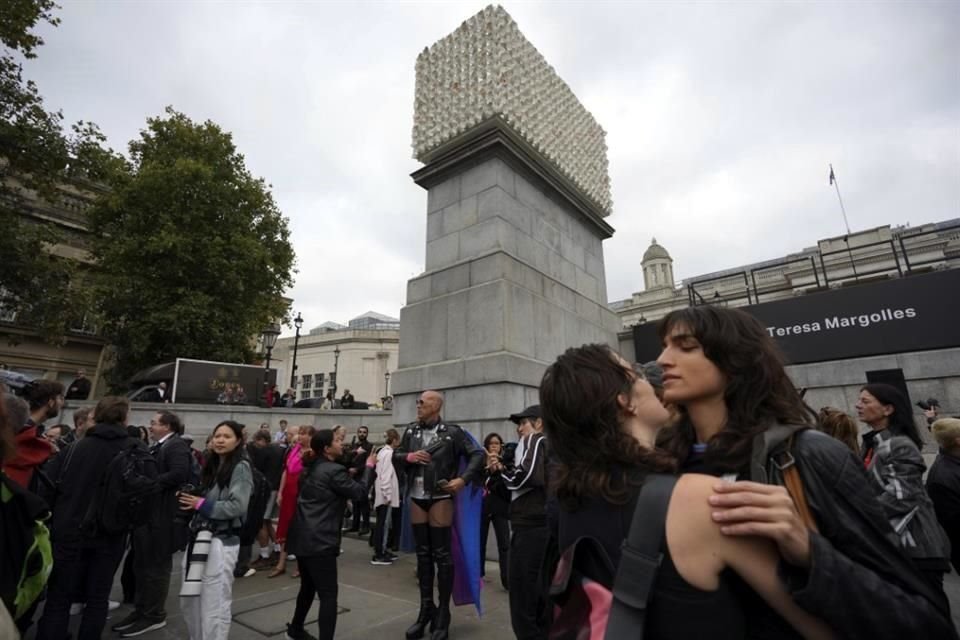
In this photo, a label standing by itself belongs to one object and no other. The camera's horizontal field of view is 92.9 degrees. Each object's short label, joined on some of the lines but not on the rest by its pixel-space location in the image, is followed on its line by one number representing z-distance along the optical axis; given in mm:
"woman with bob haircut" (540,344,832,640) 1108
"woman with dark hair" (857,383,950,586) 3414
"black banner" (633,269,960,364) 7938
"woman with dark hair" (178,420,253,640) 3967
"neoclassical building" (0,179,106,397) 28078
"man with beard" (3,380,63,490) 3831
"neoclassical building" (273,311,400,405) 56625
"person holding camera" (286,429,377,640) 4258
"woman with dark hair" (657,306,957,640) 1061
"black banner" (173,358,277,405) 17578
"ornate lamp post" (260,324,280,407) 19906
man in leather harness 4758
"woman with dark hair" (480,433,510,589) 6239
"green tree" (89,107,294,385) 22828
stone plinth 8258
